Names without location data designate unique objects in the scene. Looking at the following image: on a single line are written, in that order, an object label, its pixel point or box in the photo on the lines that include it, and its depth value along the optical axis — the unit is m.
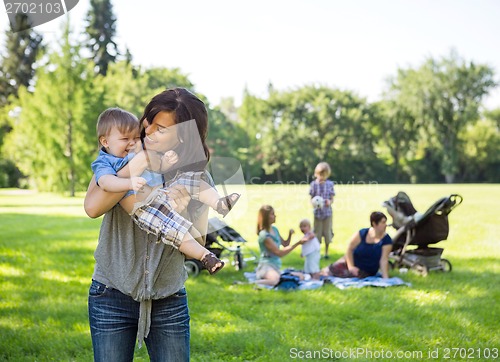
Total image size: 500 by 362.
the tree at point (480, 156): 52.59
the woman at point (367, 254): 6.75
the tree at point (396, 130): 52.81
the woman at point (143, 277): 1.86
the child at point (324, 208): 8.73
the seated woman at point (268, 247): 6.48
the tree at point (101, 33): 48.12
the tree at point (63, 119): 26.41
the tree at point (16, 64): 52.66
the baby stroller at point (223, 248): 6.83
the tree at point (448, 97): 51.91
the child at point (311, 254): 7.06
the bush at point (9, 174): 38.97
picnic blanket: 6.31
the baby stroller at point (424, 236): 6.96
